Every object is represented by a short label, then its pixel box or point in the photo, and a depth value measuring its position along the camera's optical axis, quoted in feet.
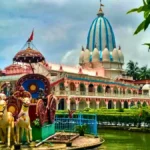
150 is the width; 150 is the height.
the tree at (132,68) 255.09
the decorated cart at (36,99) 41.19
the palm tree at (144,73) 250.68
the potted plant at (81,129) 54.60
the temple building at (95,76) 146.72
